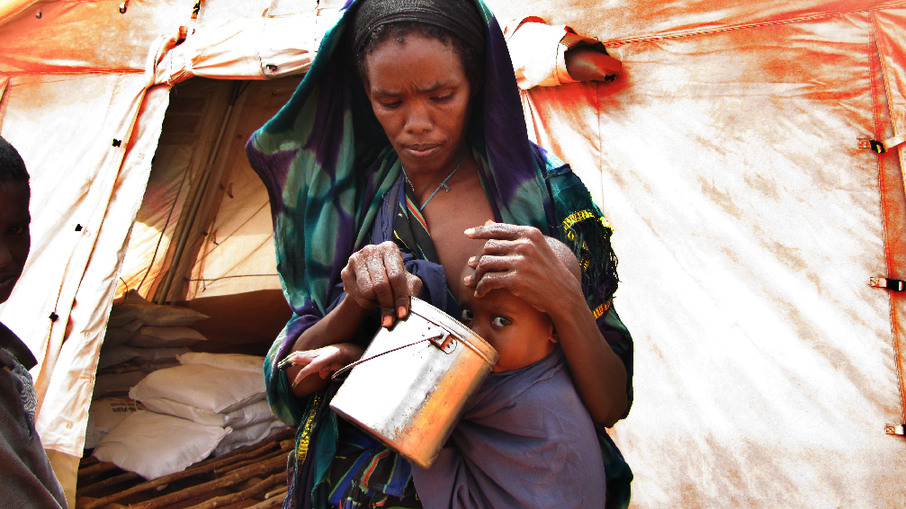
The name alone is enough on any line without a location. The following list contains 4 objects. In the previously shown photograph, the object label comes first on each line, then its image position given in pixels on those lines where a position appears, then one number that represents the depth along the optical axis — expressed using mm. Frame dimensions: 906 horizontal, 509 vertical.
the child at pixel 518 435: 1192
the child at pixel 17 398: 1208
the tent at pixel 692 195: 2586
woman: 1229
